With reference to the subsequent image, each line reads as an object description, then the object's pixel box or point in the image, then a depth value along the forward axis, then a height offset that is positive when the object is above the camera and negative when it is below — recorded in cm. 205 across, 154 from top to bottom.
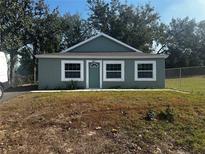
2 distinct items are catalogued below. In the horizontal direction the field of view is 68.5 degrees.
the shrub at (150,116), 515 -138
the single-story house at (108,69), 1095 +50
